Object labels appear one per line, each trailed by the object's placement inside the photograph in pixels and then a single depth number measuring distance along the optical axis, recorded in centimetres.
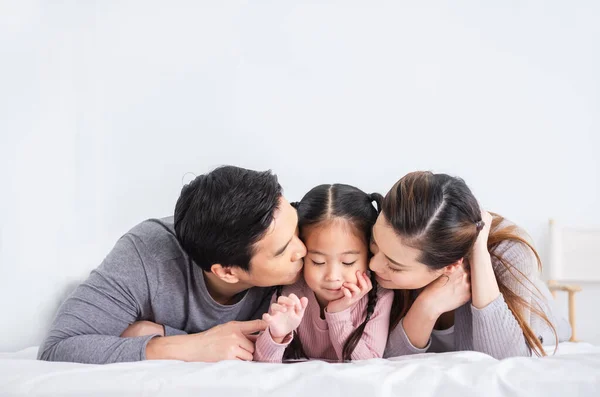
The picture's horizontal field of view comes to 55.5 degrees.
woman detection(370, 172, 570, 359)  129
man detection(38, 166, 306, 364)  129
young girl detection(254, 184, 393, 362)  137
